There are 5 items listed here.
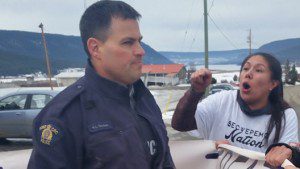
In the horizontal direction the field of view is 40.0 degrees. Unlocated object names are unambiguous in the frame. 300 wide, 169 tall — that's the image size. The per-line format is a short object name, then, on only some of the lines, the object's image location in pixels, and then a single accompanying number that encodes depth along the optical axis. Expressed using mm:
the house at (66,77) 105438
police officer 1604
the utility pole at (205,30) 17000
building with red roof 95312
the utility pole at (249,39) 50750
